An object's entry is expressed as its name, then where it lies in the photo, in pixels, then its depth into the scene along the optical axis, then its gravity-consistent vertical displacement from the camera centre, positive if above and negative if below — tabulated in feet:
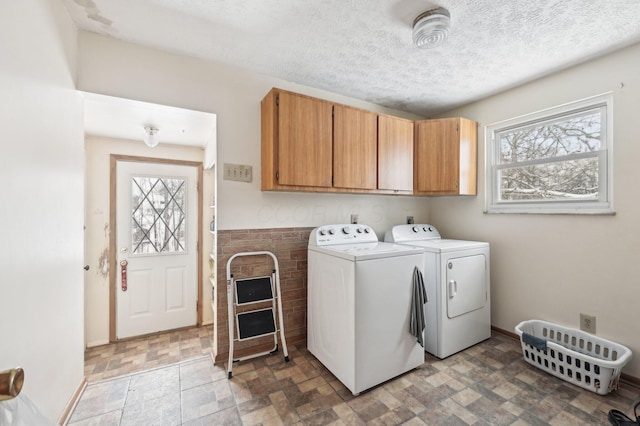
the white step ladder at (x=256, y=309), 7.42 -2.79
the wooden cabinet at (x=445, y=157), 9.39 +1.96
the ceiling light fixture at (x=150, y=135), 8.50 +2.51
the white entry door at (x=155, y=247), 9.59 -1.32
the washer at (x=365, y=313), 6.23 -2.56
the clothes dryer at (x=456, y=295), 7.75 -2.60
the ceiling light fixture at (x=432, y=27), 5.39 +3.86
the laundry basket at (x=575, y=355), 6.07 -3.73
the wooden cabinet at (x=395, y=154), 8.88 +2.01
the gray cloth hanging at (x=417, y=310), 6.90 -2.58
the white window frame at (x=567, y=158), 7.05 +1.26
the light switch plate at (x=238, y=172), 7.59 +1.17
